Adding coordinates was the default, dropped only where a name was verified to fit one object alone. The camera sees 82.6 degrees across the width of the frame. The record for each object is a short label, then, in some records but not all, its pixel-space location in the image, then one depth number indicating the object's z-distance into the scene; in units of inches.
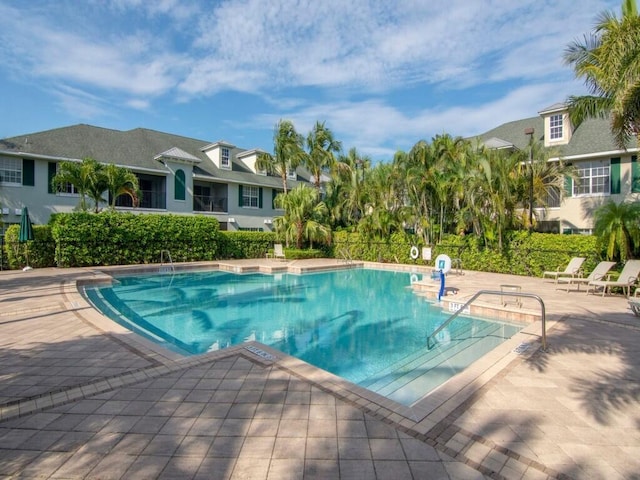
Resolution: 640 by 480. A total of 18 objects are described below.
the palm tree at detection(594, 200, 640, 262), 449.4
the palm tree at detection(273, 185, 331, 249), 916.0
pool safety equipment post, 449.1
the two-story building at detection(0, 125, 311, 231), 743.1
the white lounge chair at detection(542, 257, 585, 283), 505.7
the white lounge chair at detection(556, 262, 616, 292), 452.8
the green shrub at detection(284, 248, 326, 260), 917.8
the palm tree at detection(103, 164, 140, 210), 735.7
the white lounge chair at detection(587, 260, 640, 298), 414.9
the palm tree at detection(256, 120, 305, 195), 1029.2
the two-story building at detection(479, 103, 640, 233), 690.2
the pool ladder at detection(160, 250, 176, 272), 705.6
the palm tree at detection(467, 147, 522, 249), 616.0
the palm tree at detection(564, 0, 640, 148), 384.4
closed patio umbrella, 596.1
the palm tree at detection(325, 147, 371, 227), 980.6
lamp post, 637.9
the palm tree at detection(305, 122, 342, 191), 1067.9
